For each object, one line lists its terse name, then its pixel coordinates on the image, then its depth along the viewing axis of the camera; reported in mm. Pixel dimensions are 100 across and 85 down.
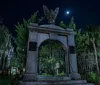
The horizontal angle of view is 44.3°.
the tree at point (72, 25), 19491
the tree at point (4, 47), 10158
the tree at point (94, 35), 16484
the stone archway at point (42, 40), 9266
